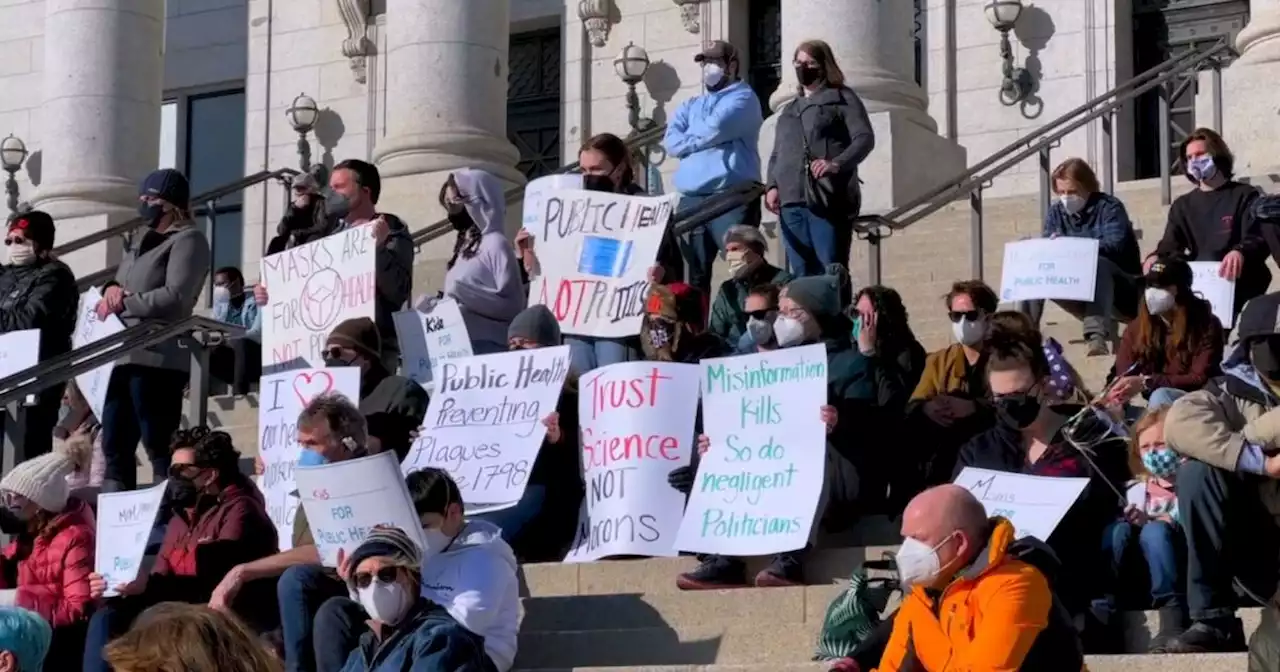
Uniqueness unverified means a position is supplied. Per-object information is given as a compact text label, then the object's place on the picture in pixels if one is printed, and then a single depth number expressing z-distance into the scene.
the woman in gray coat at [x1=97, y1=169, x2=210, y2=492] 12.87
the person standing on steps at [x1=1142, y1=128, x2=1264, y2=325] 12.62
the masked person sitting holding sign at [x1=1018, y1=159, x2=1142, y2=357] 13.16
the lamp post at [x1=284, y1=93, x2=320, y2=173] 24.11
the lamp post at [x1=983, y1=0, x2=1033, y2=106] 20.45
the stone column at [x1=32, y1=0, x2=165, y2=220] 21.27
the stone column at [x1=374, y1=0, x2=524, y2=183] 18.97
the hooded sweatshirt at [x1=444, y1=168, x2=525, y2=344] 12.46
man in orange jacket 7.23
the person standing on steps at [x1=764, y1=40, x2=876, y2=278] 12.84
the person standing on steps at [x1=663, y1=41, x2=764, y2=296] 13.72
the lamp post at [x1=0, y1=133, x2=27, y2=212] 24.97
